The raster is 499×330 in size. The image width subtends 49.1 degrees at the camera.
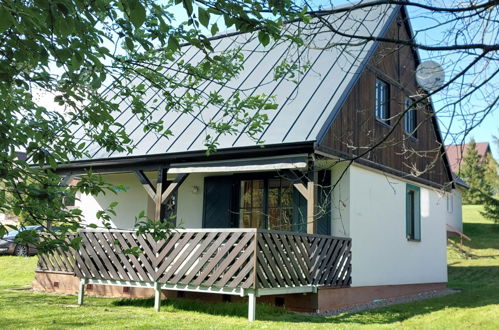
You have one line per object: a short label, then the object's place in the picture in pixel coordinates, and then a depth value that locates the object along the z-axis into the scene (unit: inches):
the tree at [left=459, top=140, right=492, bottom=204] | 1282.0
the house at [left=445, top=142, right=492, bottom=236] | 1195.3
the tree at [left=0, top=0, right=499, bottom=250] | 127.4
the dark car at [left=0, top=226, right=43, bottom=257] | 769.1
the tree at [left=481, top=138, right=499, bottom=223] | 1194.6
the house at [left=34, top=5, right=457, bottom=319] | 373.7
